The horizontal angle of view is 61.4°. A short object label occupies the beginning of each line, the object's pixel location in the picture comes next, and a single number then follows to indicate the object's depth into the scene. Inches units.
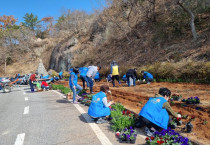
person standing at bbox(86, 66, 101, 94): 384.8
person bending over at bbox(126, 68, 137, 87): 472.1
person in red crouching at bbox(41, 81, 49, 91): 616.7
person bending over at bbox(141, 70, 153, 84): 507.8
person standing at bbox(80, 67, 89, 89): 437.4
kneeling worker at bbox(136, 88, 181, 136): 164.5
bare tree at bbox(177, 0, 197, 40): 552.5
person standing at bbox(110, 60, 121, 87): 477.4
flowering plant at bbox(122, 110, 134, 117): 222.9
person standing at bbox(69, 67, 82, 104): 327.9
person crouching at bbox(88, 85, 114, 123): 207.8
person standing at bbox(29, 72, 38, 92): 593.3
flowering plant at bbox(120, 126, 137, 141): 152.8
